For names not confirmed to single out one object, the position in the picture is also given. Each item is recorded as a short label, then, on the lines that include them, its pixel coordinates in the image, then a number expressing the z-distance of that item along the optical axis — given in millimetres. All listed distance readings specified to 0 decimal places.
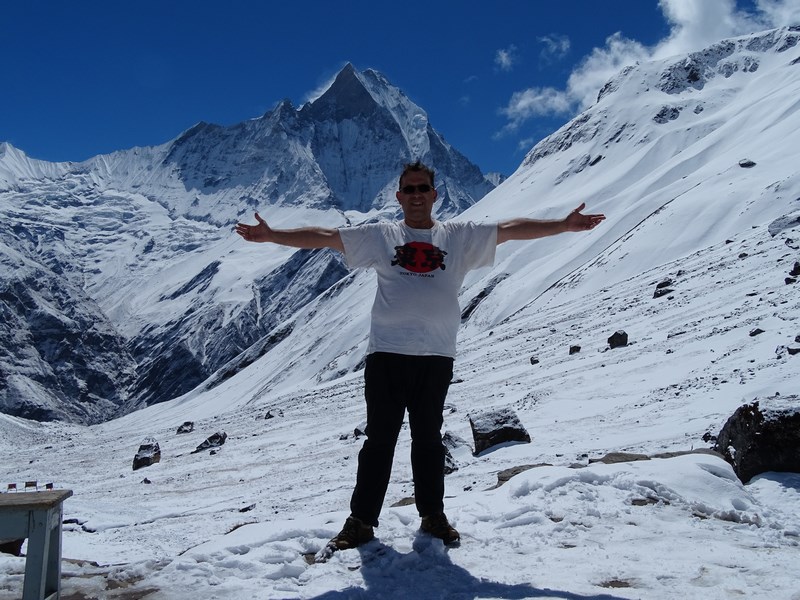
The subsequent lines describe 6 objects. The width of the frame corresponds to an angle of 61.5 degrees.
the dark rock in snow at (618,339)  20578
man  4918
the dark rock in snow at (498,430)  12000
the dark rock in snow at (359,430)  17969
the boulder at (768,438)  5871
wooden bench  3441
